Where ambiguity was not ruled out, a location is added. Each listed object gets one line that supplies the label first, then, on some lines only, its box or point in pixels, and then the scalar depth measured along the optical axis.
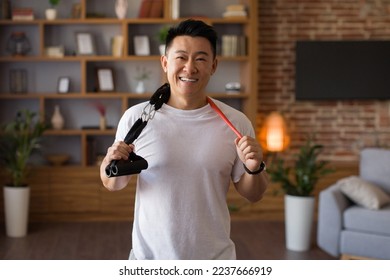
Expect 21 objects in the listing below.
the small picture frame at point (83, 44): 5.61
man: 1.59
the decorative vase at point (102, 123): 5.64
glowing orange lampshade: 5.65
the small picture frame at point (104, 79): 5.65
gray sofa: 4.18
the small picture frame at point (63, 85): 5.66
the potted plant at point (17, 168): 4.91
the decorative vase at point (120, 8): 5.52
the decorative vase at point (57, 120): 5.61
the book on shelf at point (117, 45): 5.56
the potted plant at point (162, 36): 5.42
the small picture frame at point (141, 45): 5.65
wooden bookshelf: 5.53
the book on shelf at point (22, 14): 5.46
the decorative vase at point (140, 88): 5.65
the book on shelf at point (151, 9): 5.58
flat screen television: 5.75
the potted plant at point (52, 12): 5.48
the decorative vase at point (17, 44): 5.54
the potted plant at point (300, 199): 4.54
